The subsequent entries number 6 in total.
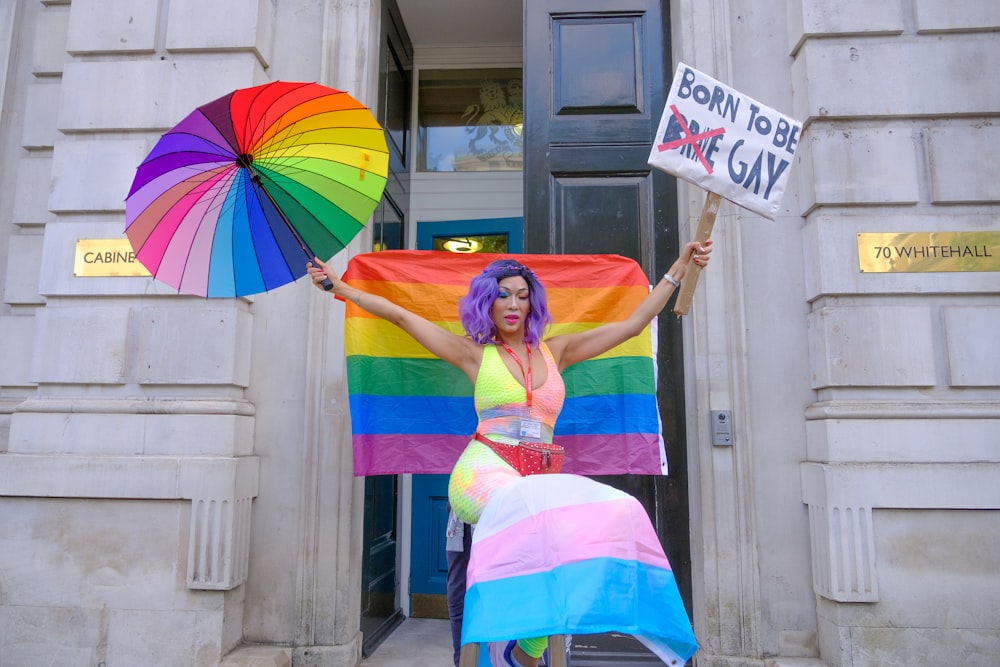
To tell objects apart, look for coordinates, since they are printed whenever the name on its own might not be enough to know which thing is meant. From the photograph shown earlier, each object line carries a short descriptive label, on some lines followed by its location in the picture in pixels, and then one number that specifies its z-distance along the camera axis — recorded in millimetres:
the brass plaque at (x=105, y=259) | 4762
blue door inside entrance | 6238
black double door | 4859
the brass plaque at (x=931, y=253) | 4383
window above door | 7172
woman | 3090
